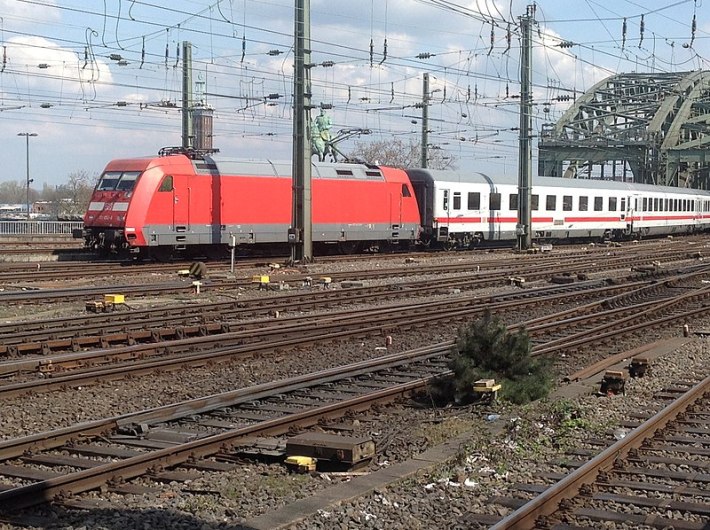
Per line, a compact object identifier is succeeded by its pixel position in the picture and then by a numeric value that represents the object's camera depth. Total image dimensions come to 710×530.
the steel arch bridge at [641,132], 85.60
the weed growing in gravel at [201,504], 6.84
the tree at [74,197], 83.94
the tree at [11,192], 187.62
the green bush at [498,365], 10.98
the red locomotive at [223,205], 27.72
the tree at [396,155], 102.38
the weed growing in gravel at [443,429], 9.30
